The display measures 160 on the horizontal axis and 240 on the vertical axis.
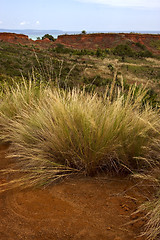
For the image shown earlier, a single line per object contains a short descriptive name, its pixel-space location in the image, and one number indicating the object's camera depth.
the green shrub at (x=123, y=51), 44.06
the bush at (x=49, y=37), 61.54
